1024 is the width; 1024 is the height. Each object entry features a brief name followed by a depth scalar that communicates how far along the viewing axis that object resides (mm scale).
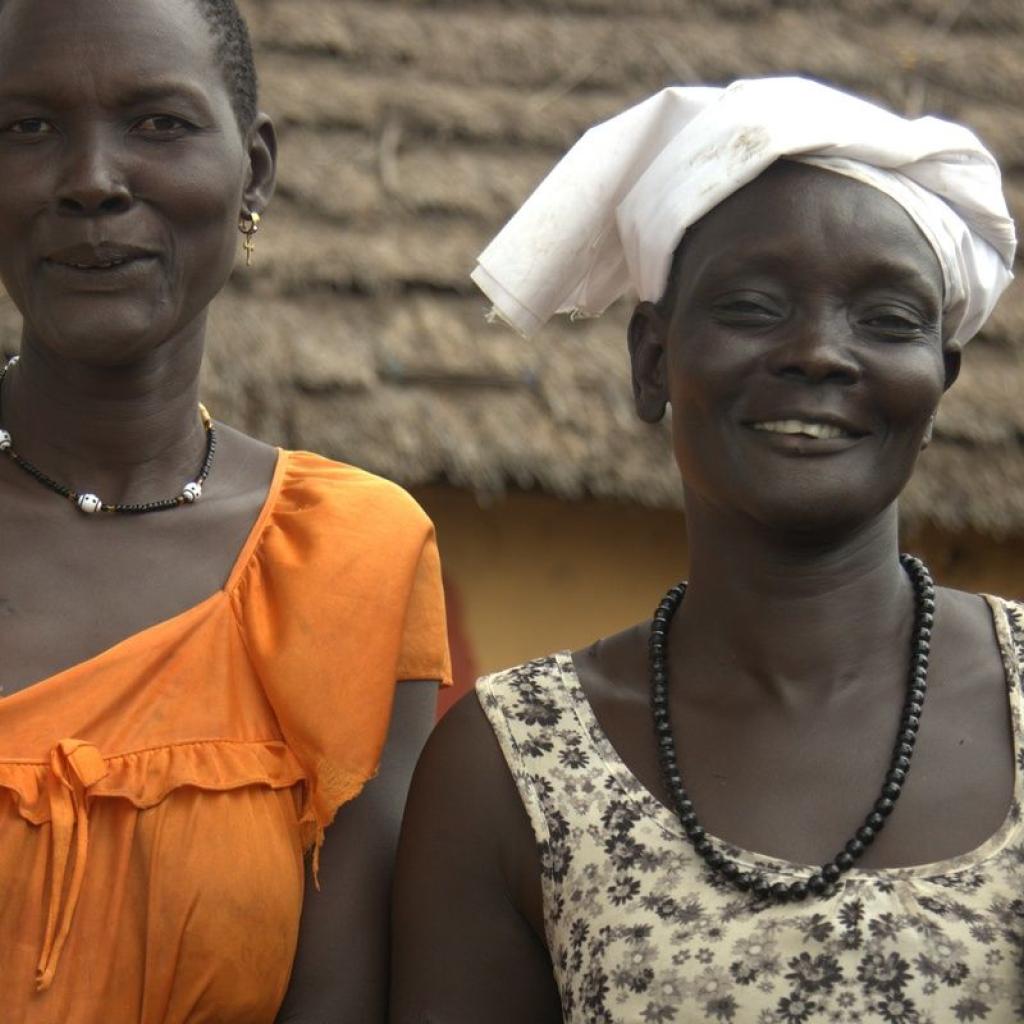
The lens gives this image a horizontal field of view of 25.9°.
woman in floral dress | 2854
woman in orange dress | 3039
